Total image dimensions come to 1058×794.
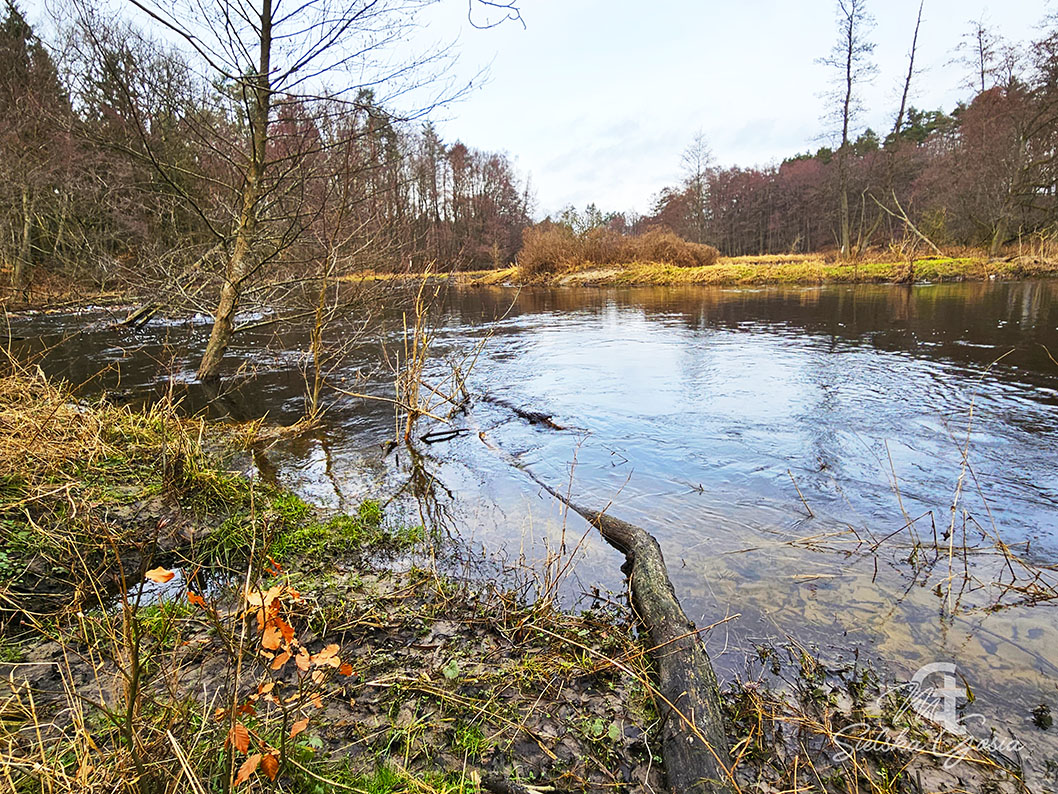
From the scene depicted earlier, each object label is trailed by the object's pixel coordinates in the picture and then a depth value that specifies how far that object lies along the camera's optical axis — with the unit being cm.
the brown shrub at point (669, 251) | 3069
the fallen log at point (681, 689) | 174
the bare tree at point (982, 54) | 2428
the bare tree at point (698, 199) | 4404
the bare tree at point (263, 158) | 620
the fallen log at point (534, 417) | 636
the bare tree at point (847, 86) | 2669
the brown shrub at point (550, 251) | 3173
